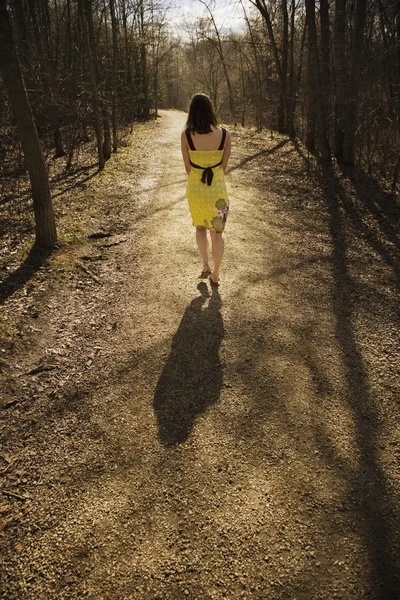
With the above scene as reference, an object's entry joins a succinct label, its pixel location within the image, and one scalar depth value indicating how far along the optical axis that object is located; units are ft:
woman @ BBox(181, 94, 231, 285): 11.72
